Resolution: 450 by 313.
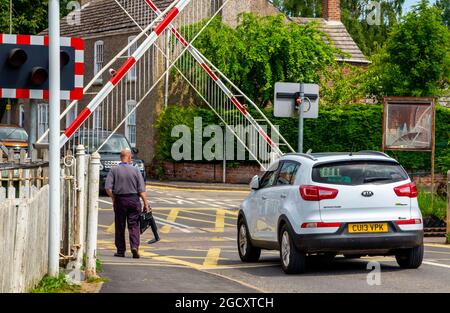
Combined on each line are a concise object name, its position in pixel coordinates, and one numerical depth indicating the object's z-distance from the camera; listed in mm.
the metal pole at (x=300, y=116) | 26059
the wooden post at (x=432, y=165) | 24734
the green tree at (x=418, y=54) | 44188
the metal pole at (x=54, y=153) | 12125
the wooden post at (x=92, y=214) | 13516
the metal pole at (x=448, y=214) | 21422
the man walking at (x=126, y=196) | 17516
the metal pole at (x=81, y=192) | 14156
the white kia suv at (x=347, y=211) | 14914
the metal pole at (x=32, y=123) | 13805
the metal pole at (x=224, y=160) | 42688
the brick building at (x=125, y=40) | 46844
